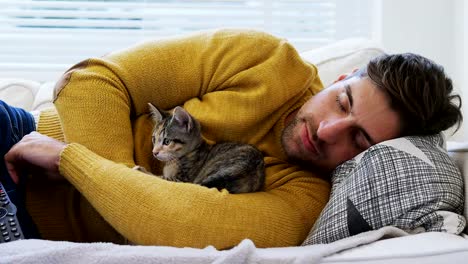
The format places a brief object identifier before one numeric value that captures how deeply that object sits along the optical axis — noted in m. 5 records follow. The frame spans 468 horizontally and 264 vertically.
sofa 0.87
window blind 2.46
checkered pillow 1.10
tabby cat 1.27
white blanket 0.86
